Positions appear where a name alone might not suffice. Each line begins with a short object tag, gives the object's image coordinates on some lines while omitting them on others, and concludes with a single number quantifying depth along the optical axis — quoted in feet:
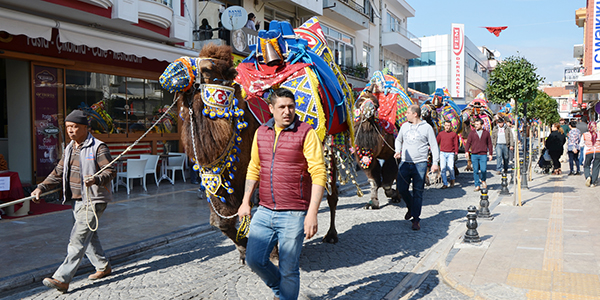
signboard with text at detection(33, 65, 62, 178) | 33.37
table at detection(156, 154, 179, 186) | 41.75
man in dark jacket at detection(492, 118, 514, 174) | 43.88
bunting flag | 86.94
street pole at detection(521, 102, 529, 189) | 39.58
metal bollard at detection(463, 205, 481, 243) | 20.18
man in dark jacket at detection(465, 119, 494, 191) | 36.52
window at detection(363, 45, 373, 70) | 88.04
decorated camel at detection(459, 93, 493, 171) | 51.96
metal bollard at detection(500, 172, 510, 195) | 35.28
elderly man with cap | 15.69
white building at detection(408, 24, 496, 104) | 155.02
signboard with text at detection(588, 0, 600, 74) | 52.65
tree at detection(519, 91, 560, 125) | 80.25
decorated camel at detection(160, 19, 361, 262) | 14.44
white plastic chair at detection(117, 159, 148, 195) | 35.96
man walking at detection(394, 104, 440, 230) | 23.62
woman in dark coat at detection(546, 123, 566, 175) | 50.49
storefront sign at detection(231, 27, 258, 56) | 43.93
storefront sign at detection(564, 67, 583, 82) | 80.90
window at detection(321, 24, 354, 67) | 74.18
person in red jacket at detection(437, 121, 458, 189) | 39.55
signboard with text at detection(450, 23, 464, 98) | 153.07
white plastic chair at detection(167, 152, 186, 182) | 42.50
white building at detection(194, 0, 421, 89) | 52.70
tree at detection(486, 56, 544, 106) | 33.40
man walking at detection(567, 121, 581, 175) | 50.03
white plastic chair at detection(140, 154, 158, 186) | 39.24
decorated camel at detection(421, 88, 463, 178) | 38.18
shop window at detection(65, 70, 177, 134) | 36.88
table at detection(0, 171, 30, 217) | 26.43
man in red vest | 11.32
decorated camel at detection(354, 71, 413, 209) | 28.73
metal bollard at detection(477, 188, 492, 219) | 25.98
